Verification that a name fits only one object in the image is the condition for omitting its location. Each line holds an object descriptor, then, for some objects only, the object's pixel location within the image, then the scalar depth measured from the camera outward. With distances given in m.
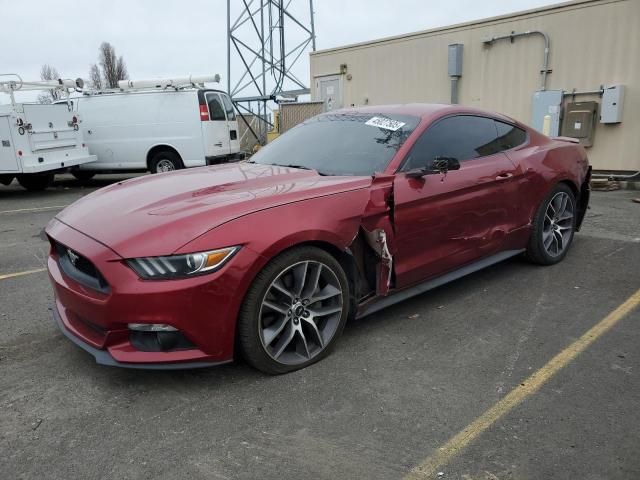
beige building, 9.45
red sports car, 2.61
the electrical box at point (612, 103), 9.37
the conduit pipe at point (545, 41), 10.21
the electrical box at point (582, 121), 9.80
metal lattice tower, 18.27
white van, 11.09
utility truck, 9.84
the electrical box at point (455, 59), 11.37
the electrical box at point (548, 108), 10.20
